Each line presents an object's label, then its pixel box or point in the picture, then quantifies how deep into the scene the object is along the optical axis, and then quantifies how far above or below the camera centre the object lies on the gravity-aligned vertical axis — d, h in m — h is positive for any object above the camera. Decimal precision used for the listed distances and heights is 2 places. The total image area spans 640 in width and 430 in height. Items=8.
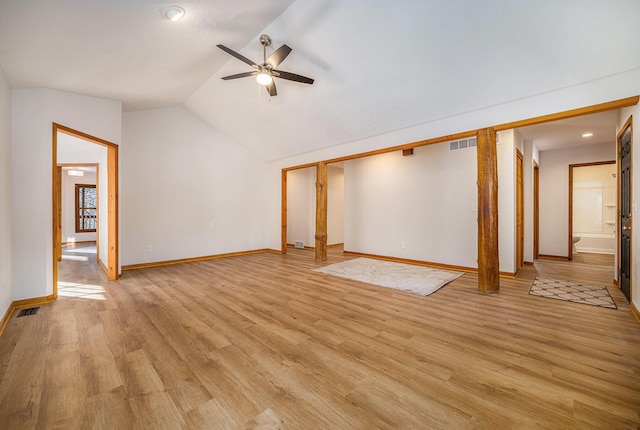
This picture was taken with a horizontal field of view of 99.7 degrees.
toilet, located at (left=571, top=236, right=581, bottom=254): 6.94 -0.69
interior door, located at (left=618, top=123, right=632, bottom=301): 3.39 +0.02
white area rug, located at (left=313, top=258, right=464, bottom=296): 4.10 -1.08
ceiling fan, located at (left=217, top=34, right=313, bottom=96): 3.16 +1.82
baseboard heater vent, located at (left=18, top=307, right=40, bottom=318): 3.08 -1.12
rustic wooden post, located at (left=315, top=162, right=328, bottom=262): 6.21 +0.08
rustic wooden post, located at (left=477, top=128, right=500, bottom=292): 3.79 +0.05
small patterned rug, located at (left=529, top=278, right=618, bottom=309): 3.39 -1.10
